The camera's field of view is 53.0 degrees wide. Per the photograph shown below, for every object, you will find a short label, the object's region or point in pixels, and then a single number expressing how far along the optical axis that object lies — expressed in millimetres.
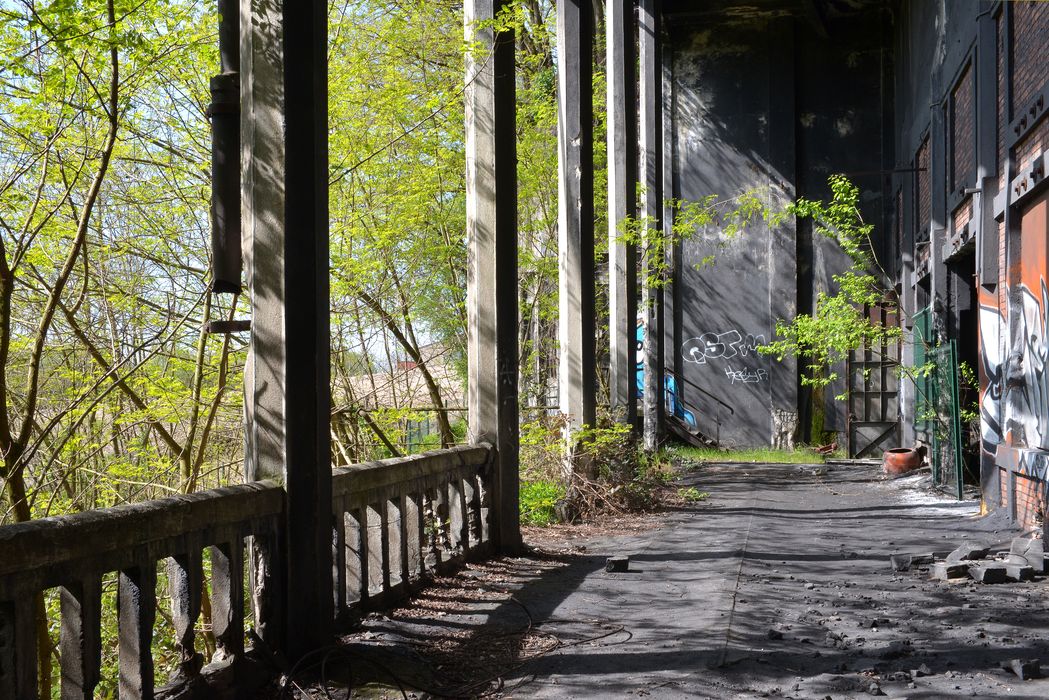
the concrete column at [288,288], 5102
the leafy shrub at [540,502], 11570
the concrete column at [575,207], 12211
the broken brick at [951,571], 7895
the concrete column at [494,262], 8867
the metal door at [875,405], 20672
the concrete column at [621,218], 15773
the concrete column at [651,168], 18953
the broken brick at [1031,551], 7844
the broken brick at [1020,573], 7719
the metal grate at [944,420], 14492
